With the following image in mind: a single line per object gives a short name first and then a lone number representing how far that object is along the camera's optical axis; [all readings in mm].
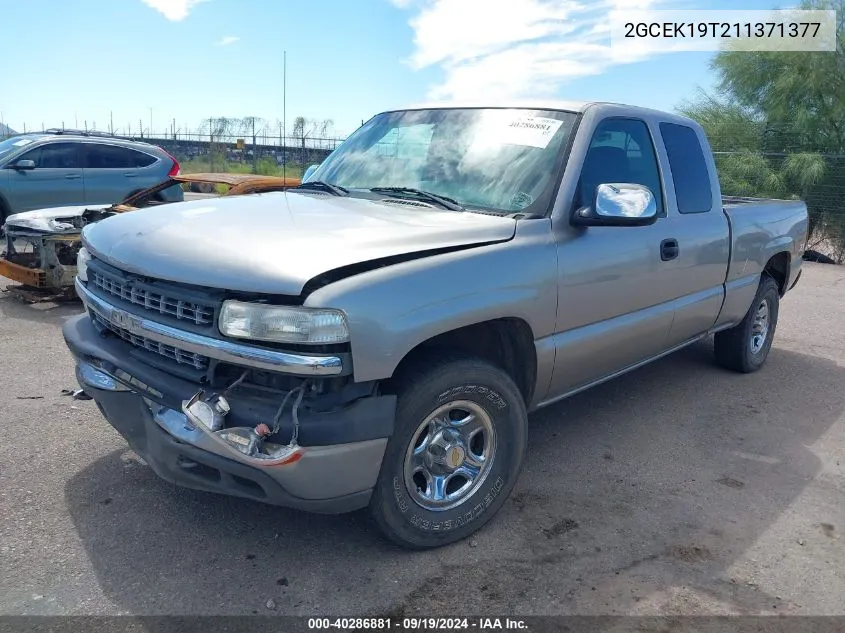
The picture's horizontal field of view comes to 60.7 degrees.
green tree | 14055
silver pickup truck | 2572
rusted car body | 6812
